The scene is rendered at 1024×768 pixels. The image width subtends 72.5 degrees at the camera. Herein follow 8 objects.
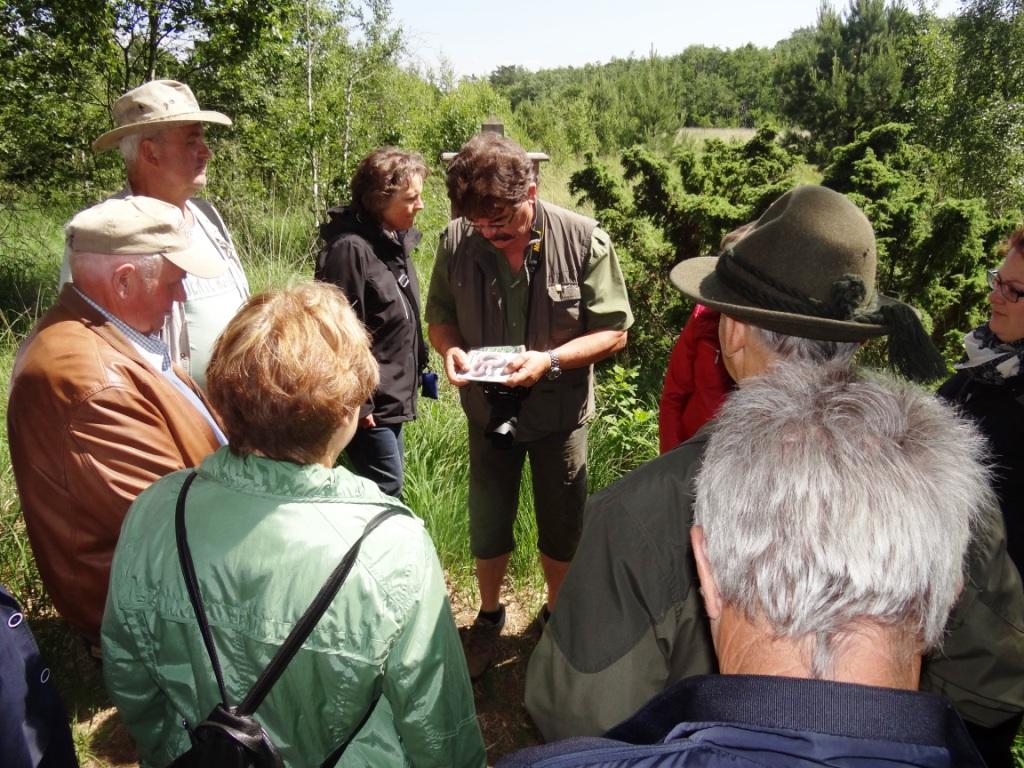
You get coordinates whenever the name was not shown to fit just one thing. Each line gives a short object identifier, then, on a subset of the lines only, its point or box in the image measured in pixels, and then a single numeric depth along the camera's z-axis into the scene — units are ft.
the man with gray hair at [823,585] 2.33
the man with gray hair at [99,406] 5.32
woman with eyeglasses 6.55
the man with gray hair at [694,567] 3.83
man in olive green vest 7.97
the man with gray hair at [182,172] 8.54
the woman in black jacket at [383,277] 9.10
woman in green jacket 3.93
